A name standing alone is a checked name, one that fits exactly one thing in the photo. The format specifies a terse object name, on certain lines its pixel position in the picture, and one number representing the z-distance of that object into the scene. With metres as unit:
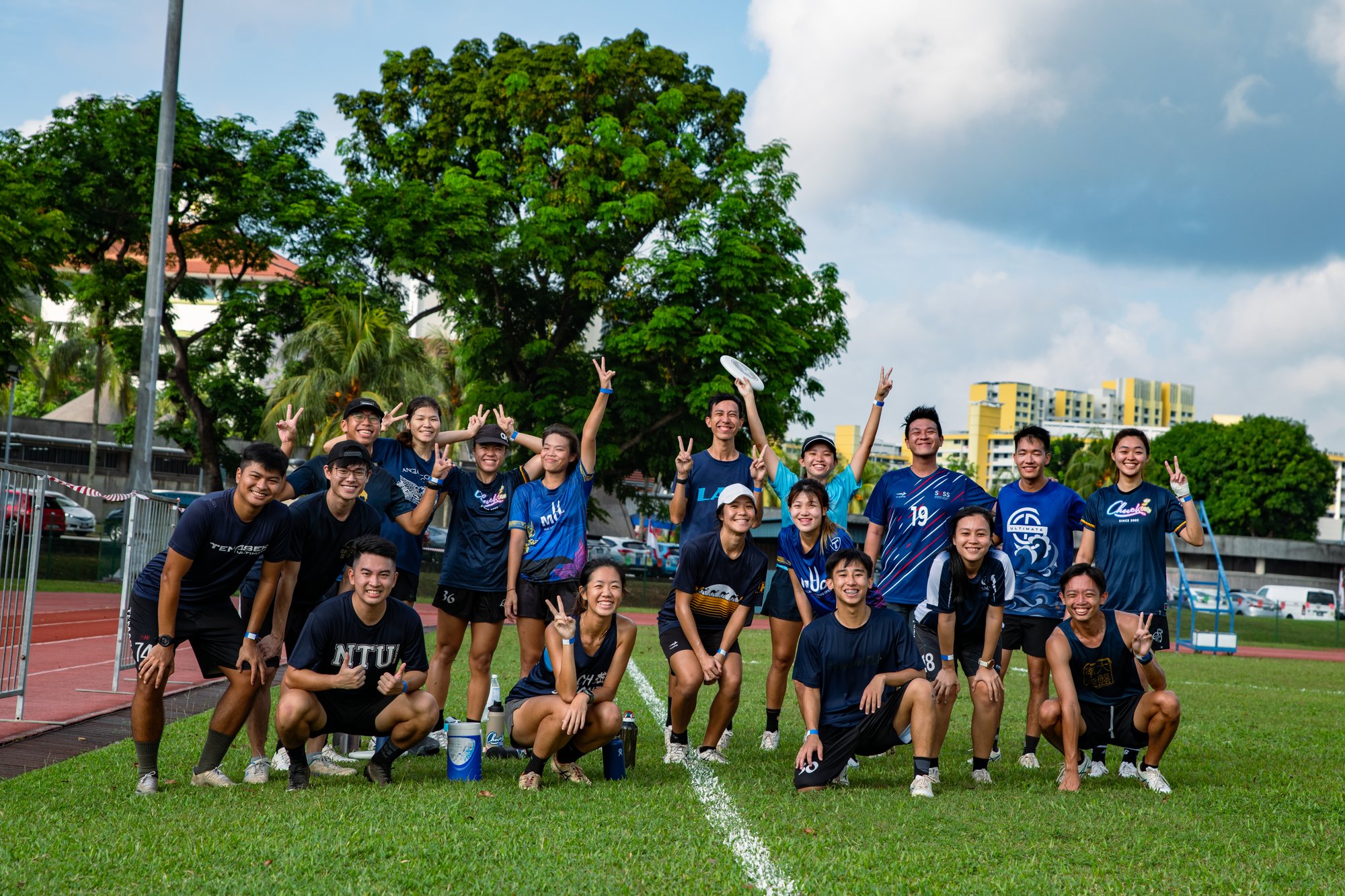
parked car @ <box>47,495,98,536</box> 30.28
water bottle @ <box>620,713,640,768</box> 6.67
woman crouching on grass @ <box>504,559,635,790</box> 5.95
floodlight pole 16.75
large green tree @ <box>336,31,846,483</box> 25.02
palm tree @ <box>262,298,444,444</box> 25.09
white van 50.53
